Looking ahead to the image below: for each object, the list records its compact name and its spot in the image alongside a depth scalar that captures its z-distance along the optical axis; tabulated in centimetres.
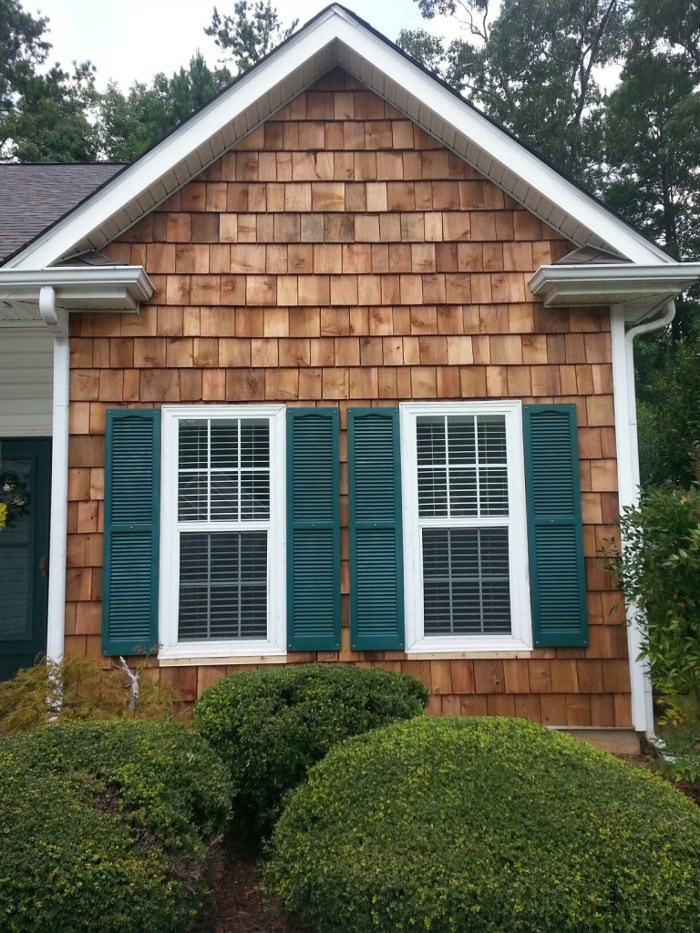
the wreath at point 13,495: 534
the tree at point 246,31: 2181
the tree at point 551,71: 1833
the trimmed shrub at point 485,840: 207
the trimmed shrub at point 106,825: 210
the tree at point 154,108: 1827
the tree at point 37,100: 1850
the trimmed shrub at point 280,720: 318
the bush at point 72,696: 369
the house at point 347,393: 450
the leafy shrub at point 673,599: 368
